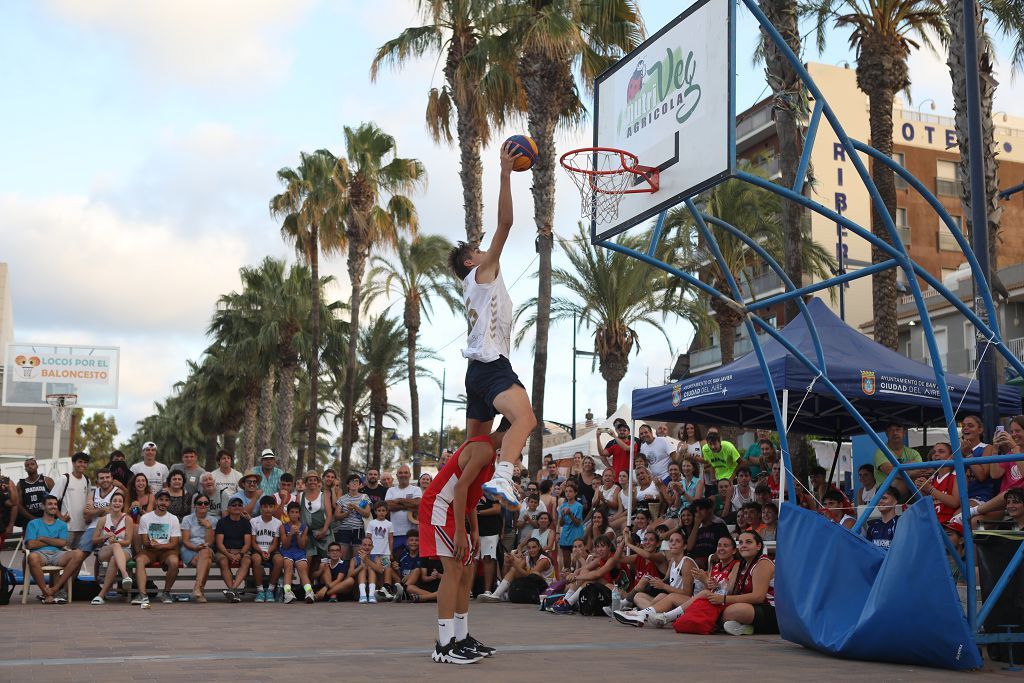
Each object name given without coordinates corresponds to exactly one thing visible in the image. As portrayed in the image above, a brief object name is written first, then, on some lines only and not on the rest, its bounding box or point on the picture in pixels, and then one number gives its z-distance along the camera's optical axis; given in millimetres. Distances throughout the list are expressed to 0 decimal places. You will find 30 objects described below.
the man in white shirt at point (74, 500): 14547
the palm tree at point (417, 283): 38844
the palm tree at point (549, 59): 20328
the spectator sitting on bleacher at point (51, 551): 13859
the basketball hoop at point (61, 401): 29745
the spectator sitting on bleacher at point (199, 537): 14812
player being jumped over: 7027
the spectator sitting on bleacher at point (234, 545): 14812
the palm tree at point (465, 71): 22875
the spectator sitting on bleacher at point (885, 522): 10367
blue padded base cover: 7195
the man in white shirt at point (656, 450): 15523
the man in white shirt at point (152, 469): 15727
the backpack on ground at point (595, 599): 12852
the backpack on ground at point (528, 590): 14984
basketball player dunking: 6676
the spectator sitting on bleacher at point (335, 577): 15219
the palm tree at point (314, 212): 34156
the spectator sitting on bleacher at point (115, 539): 14109
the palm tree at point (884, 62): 19578
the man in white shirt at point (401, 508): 16109
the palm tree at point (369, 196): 33906
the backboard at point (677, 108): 8180
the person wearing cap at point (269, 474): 16281
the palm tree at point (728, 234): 28938
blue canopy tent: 11906
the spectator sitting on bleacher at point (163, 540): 14461
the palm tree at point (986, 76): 13578
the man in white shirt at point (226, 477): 15977
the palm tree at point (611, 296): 30016
